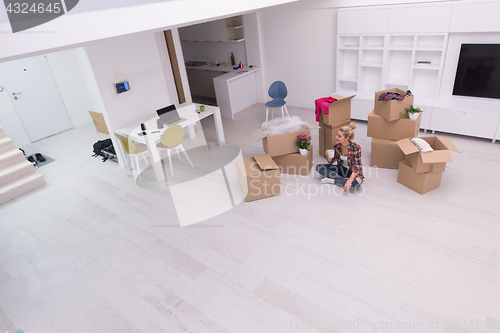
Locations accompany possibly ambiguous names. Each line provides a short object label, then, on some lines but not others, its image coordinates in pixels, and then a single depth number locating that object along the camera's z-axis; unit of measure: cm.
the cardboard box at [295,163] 403
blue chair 563
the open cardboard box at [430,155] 326
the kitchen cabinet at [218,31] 664
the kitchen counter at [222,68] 666
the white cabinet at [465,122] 427
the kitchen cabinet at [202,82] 714
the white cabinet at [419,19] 434
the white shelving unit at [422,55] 424
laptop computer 444
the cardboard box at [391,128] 388
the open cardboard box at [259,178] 360
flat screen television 421
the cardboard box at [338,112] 412
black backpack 520
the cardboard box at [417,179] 343
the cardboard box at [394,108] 384
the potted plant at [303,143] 392
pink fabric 411
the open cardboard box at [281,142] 392
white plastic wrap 398
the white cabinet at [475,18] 399
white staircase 436
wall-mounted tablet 444
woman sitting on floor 354
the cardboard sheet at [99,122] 627
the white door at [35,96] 594
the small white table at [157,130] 414
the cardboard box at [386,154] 392
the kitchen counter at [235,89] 629
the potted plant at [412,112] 379
